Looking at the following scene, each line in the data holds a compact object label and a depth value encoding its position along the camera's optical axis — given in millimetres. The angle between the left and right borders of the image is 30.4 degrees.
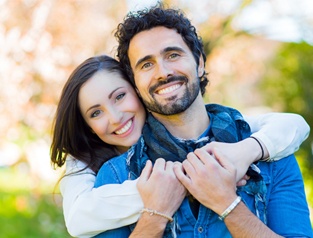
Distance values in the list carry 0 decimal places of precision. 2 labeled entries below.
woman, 2512
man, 2379
